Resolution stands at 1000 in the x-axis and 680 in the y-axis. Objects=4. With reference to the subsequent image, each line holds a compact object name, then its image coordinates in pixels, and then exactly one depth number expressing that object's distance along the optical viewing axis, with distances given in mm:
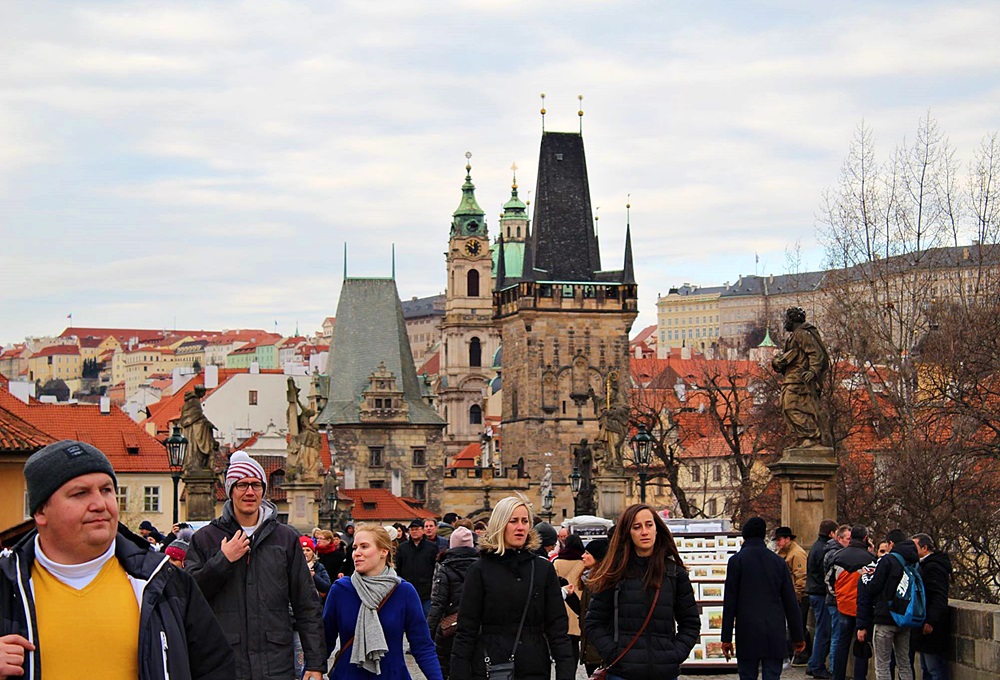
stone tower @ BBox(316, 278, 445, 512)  90562
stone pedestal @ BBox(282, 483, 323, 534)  45406
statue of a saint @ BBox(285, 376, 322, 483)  43219
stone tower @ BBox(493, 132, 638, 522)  92125
